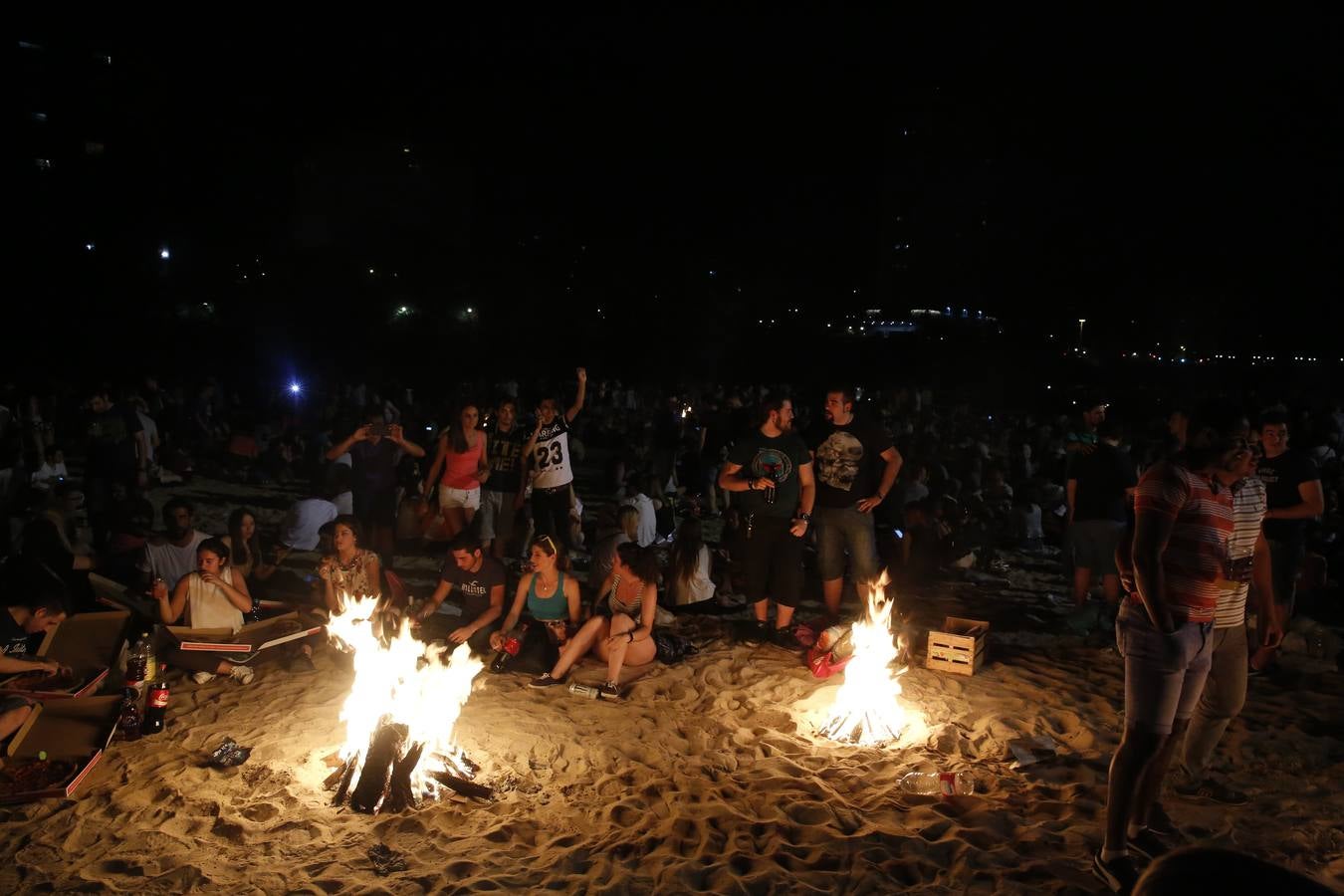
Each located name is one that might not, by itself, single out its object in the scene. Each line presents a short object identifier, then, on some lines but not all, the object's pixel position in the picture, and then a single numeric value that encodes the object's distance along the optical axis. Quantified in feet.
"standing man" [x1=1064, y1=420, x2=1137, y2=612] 24.81
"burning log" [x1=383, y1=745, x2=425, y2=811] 15.55
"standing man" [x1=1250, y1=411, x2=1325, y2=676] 19.98
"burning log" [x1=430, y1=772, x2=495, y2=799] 16.03
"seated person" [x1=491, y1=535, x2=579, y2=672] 22.70
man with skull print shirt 23.88
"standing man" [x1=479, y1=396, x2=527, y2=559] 29.35
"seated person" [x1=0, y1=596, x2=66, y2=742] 20.04
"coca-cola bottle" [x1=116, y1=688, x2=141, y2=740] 18.21
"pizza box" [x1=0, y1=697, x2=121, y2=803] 16.76
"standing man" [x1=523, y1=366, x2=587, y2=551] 29.01
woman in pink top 28.78
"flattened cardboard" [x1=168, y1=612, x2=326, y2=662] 21.72
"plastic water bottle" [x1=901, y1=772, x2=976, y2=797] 16.14
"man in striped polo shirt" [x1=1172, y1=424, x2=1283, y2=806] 12.93
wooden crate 22.29
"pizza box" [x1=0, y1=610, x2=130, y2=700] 19.84
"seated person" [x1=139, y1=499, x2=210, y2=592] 24.85
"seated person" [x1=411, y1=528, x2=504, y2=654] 23.72
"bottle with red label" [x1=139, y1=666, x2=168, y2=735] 18.56
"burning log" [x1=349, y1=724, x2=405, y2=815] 15.46
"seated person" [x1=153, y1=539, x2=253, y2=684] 22.29
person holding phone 28.45
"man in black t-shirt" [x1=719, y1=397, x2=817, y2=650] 23.45
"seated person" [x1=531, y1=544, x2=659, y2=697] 21.66
